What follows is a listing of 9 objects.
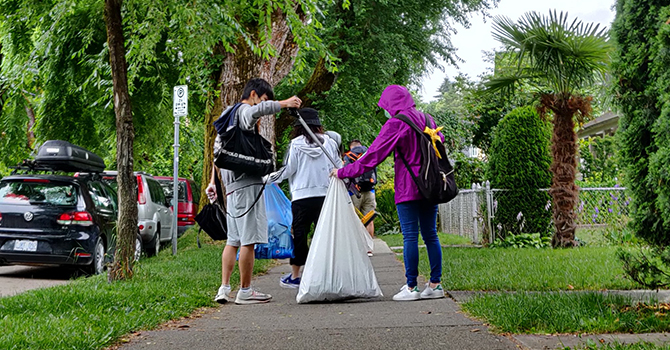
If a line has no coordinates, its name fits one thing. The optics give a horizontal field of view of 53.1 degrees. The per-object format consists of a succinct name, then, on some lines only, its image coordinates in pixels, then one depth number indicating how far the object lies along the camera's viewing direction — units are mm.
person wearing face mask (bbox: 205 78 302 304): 6137
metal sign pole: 11820
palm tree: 10570
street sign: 11820
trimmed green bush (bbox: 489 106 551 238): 11945
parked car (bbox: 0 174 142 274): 10000
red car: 18422
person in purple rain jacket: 6047
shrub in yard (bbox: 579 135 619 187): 21688
